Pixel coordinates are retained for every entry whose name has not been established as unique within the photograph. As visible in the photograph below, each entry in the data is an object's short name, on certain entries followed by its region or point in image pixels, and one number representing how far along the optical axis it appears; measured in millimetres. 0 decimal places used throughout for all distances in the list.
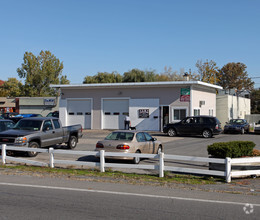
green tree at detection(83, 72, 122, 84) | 69500
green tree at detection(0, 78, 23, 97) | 85875
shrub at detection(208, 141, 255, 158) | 11258
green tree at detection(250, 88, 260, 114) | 76412
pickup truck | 15008
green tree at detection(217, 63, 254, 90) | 85062
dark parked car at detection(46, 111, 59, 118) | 38875
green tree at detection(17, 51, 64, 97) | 63281
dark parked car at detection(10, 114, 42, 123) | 40400
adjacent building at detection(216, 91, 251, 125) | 41812
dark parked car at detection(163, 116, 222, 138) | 25859
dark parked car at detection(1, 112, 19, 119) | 43219
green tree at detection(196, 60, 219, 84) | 61938
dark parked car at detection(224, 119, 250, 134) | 29292
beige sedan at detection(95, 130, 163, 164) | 13148
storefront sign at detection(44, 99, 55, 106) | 48328
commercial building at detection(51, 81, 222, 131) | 30516
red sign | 30091
